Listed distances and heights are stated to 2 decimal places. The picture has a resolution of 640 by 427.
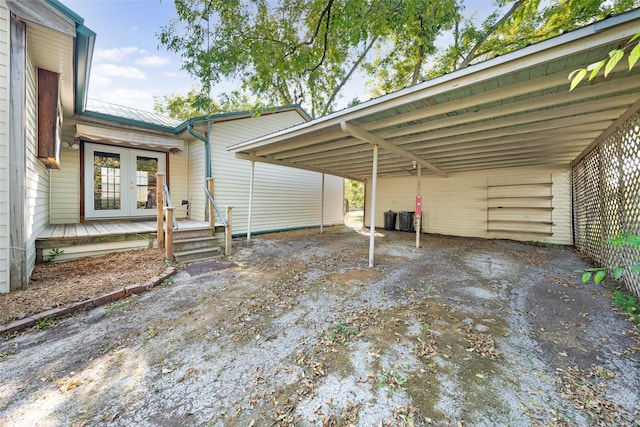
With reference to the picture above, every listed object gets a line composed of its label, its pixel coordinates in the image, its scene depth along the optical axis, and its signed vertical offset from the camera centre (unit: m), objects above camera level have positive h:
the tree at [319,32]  6.30 +5.74
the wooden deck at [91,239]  3.84 -0.47
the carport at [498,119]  2.30 +1.52
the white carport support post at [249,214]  6.79 -0.04
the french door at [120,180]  5.79 +0.85
